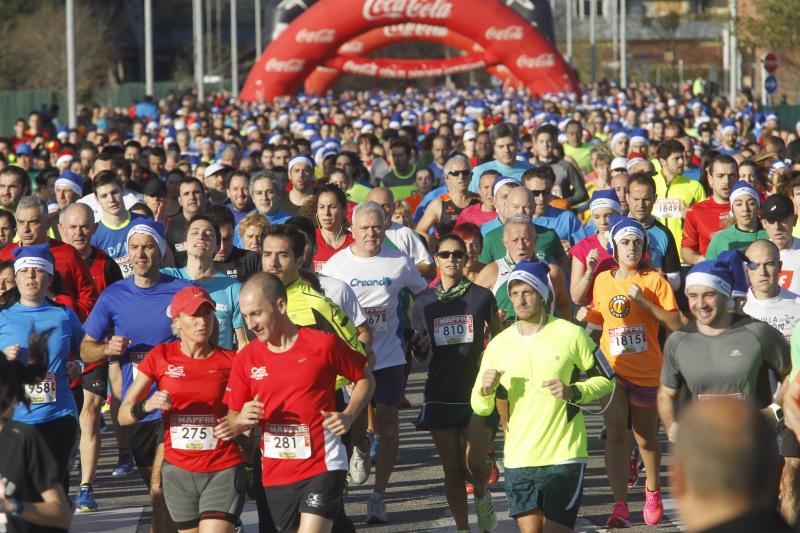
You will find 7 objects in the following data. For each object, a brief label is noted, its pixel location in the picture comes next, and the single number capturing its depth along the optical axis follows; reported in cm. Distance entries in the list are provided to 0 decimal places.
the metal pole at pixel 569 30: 13035
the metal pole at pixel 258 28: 12181
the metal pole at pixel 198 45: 8282
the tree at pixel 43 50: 10714
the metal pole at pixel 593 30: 12130
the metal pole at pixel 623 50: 10225
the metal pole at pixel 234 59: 10720
